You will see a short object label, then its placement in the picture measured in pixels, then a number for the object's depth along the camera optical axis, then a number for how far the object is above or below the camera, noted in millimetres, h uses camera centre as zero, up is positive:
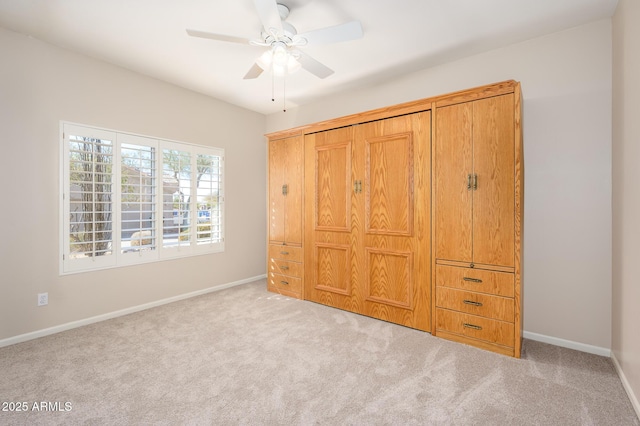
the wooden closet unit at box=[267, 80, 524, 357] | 2420 -22
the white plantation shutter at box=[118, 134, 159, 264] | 3295 +149
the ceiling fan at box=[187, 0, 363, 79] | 1987 +1271
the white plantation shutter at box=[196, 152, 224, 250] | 4070 +179
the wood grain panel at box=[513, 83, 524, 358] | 2330 -12
